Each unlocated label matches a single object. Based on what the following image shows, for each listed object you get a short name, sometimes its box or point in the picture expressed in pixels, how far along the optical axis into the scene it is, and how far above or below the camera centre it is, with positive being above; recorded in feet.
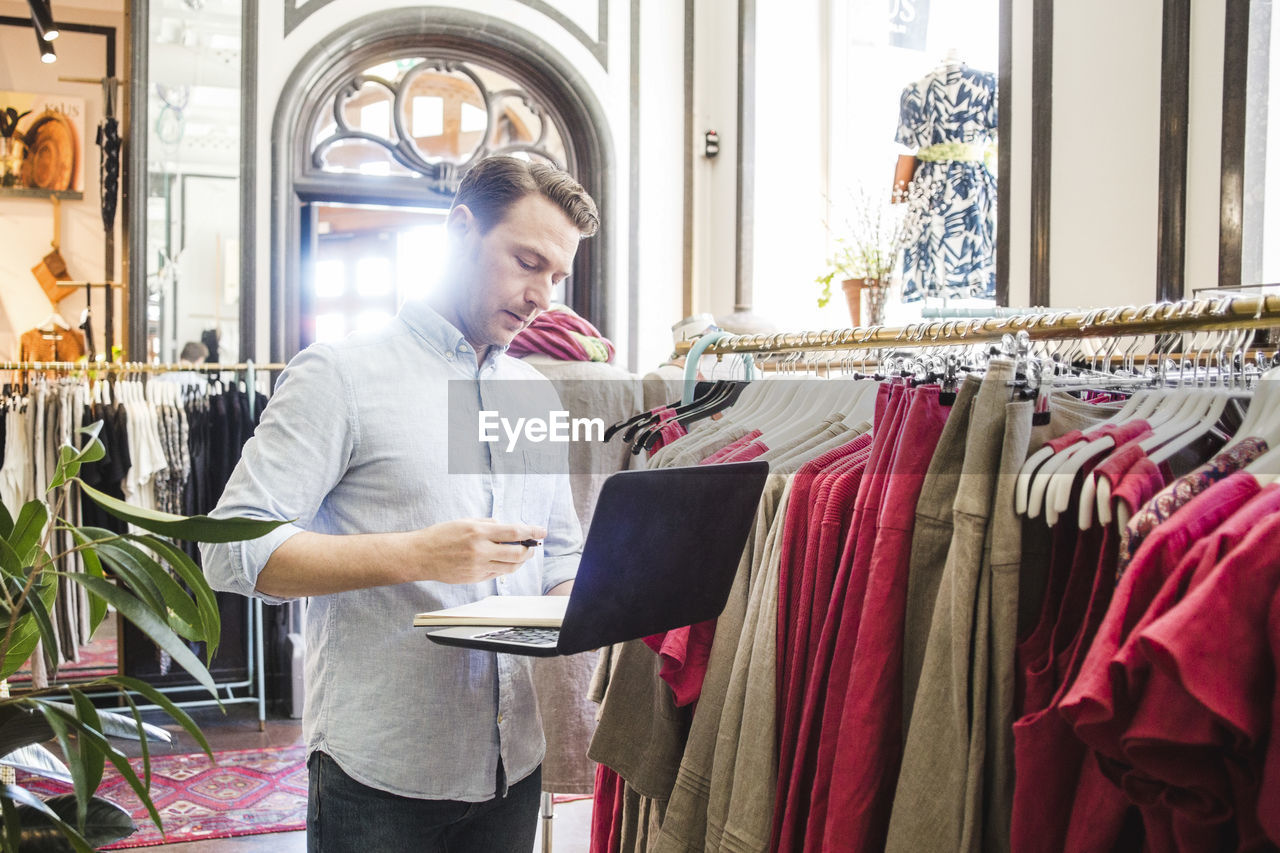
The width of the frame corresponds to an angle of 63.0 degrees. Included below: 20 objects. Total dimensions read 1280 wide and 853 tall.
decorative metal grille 16.96 +4.55
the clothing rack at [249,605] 13.41 -2.94
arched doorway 16.29 +4.51
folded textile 9.05 +0.50
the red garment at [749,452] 5.35 -0.28
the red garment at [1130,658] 2.69 -0.67
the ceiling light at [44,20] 17.26 +6.35
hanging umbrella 16.78 +3.94
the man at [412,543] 4.23 -0.59
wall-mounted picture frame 24.84 +6.03
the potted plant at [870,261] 13.55 +1.84
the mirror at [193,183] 15.24 +3.13
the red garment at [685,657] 4.91 -1.23
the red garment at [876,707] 3.84 -1.14
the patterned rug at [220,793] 11.10 -4.61
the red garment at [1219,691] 2.52 -0.71
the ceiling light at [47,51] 19.11 +6.41
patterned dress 12.58 +2.57
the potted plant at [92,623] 3.47 -0.82
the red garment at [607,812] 6.11 -2.46
